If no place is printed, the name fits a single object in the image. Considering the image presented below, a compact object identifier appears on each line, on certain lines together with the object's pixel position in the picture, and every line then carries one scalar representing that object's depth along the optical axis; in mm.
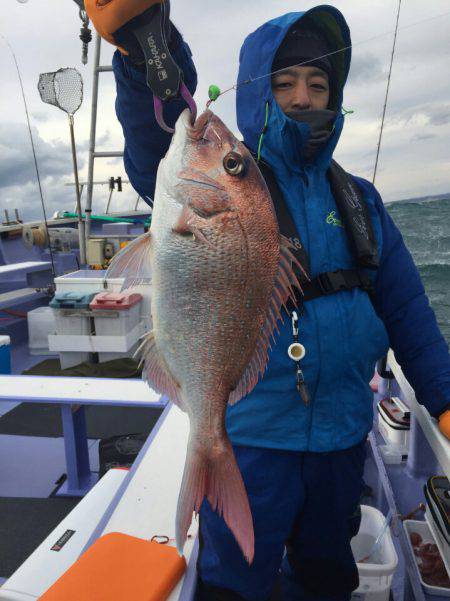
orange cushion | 1370
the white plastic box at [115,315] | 5180
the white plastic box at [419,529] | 2422
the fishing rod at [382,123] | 2329
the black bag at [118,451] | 3150
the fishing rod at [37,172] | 6445
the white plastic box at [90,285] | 5559
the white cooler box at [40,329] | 6277
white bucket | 2082
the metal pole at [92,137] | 5869
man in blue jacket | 1559
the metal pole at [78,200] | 6281
